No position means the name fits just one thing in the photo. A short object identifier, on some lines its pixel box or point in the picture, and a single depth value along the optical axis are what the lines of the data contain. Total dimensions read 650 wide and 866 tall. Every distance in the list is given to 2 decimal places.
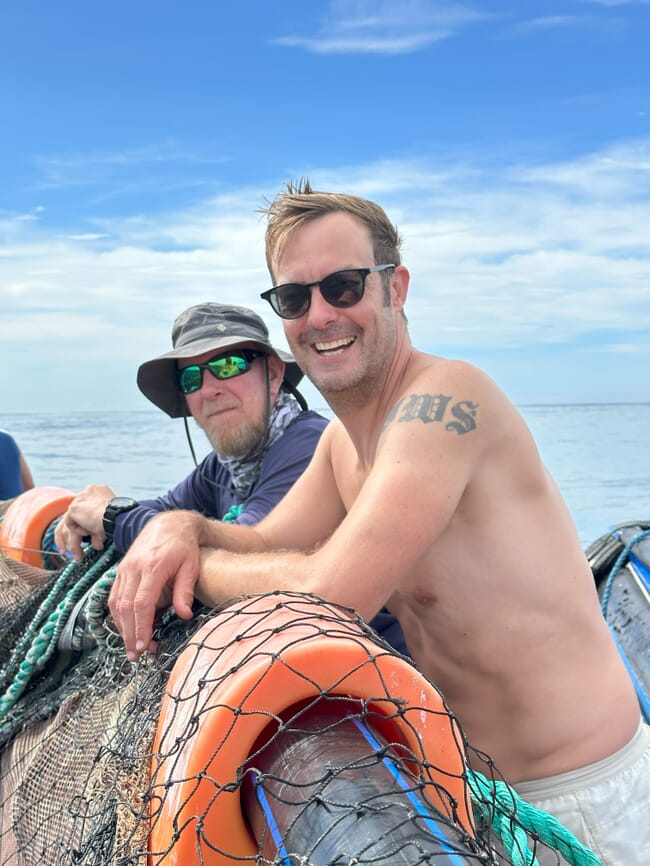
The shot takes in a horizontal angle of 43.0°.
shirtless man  1.95
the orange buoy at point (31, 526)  3.66
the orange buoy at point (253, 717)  1.25
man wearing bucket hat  3.59
